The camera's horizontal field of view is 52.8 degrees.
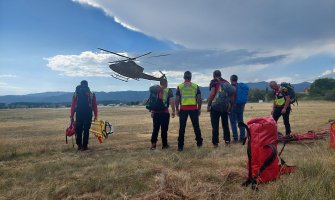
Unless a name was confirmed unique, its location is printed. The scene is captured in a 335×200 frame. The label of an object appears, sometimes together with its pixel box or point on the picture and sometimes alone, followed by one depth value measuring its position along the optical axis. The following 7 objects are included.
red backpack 5.34
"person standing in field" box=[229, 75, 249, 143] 11.28
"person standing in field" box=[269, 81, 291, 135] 11.30
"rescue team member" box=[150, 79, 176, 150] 10.24
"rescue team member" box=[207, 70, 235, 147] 9.68
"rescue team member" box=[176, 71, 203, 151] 9.77
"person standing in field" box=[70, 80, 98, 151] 10.70
